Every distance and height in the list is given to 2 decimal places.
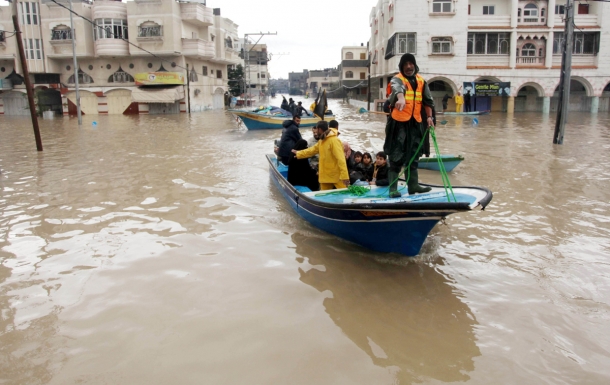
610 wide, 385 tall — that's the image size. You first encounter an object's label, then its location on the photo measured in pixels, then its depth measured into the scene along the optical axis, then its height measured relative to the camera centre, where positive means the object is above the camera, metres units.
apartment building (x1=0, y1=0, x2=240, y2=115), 38.09 +4.41
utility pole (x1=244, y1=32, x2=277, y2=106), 45.78 +6.85
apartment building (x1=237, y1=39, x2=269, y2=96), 80.06 +6.40
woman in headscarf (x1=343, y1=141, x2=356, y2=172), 8.37 -0.90
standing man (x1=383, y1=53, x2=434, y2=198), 5.43 -0.19
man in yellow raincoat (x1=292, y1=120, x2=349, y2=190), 7.14 -0.79
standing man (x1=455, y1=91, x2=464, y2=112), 33.19 +0.11
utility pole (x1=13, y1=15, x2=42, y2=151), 14.76 +1.07
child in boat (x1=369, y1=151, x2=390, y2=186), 7.31 -0.92
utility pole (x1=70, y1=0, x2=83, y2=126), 26.91 +0.51
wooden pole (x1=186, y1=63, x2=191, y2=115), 38.94 +1.61
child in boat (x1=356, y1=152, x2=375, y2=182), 8.24 -1.03
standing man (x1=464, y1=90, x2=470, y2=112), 34.01 +0.14
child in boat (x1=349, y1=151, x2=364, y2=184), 8.03 -1.09
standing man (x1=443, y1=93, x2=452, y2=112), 35.00 +0.28
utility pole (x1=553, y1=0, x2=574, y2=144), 14.68 +0.79
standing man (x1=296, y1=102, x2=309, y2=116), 21.06 -0.04
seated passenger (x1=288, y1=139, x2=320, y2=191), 8.18 -1.11
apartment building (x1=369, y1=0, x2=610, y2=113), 32.66 +3.97
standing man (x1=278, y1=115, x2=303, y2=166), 9.34 -0.59
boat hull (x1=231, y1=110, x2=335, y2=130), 22.47 -0.60
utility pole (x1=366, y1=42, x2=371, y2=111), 38.44 +0.01
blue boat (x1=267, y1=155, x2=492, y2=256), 5.06 -1.23
